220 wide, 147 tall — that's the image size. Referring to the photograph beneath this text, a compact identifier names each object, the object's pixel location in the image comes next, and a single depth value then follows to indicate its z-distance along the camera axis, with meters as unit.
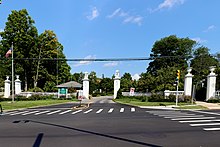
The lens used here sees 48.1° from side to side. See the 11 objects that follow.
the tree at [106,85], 94.02
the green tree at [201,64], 54.13
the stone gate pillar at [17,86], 45.83
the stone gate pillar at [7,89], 45.44
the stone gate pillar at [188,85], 34.34
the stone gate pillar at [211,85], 31.98
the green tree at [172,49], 69.75
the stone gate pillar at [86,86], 45.14
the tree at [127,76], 112.35
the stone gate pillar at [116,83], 45.31
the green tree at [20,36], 52.22
